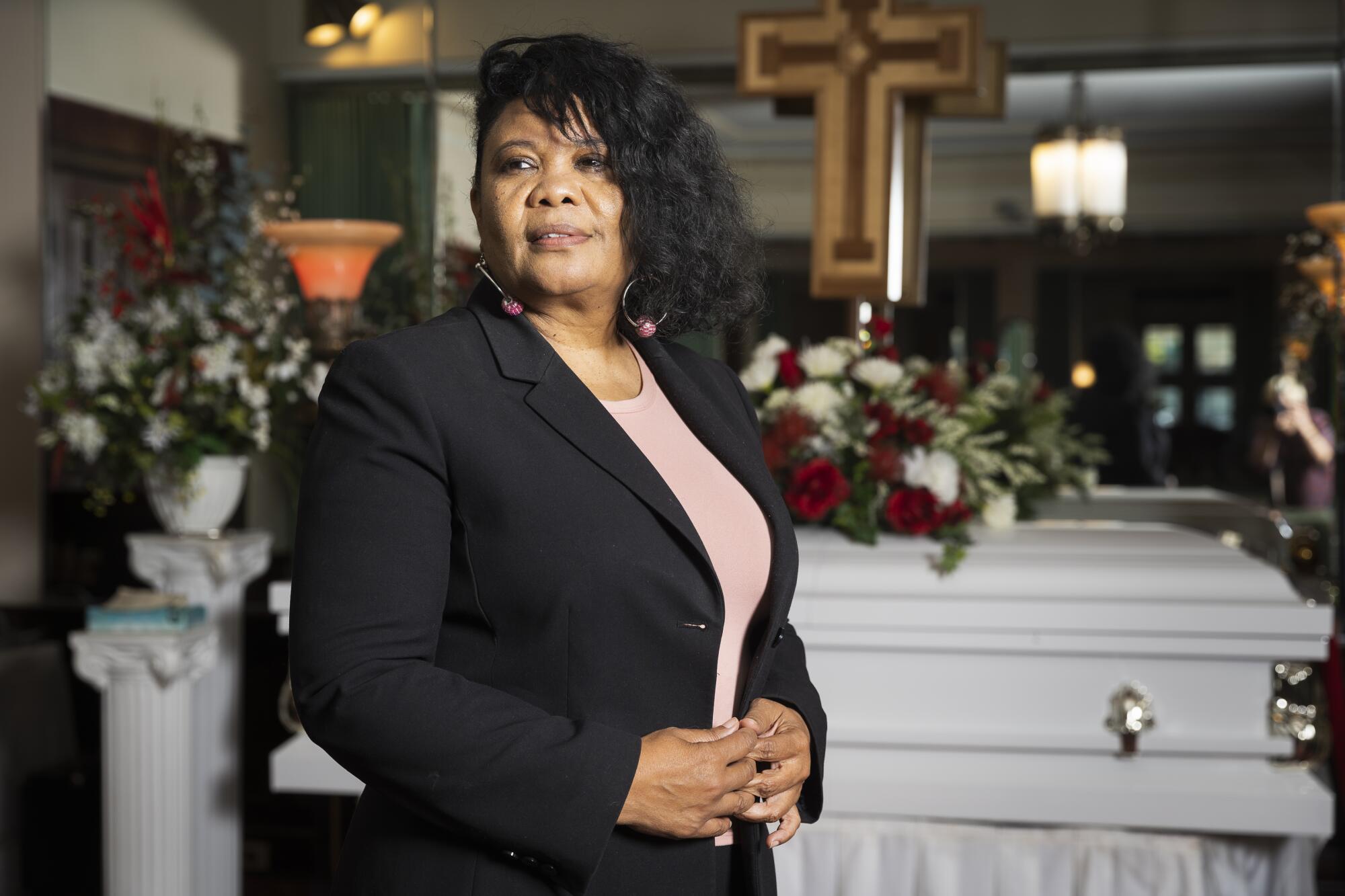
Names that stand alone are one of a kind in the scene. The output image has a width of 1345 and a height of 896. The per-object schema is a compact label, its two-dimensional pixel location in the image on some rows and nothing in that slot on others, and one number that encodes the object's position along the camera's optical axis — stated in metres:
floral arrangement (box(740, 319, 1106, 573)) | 2.54
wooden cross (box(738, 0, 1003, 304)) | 3.17
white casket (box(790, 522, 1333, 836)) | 2.20
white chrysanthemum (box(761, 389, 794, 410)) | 2.74
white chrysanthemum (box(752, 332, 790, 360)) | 2.87
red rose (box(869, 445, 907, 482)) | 2.59
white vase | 2.95
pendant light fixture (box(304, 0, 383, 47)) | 3.71
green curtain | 3.61
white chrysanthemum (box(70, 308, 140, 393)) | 2.87
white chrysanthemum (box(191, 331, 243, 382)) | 2.85
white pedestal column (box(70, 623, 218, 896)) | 2.82
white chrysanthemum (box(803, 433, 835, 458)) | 2.68
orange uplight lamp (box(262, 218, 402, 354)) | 2.87
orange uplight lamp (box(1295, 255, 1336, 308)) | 3.21
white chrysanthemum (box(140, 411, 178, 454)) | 2.85
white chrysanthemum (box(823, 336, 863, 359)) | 2.85
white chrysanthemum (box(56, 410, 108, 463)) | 2.88
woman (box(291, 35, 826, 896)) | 1.08
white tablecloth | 2.25
